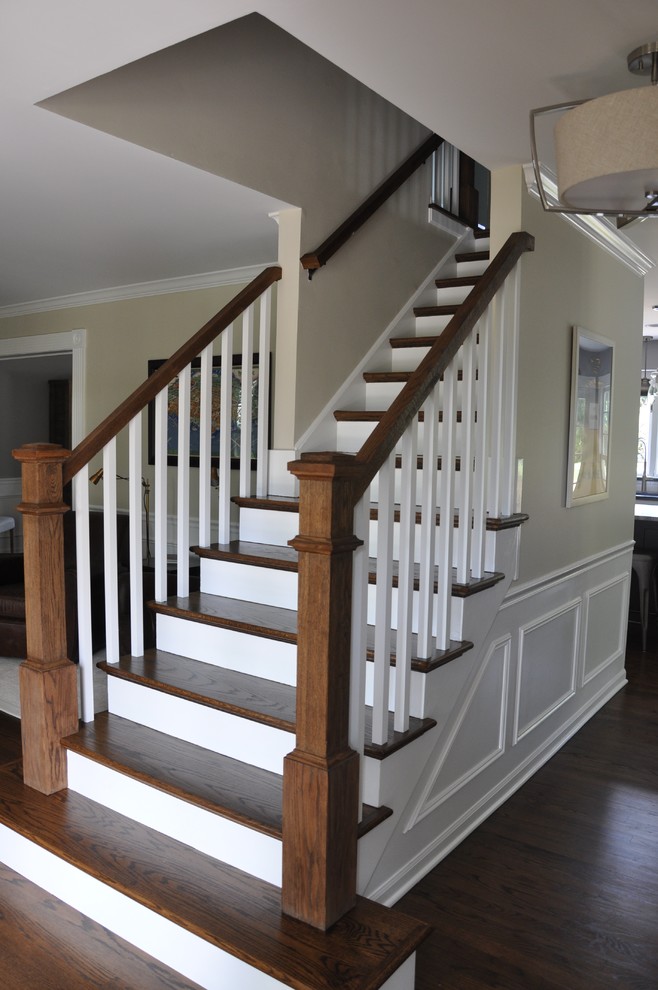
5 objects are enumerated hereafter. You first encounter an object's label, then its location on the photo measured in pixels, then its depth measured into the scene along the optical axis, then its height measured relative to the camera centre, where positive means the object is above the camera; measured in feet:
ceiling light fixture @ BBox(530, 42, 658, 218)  5.70 +2.28
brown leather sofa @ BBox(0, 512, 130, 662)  12.76 -2.94
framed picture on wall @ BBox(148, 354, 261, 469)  15.93 +0.56
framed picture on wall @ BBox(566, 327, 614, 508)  12.01 +0.51
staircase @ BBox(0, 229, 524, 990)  6.10 -3.34
